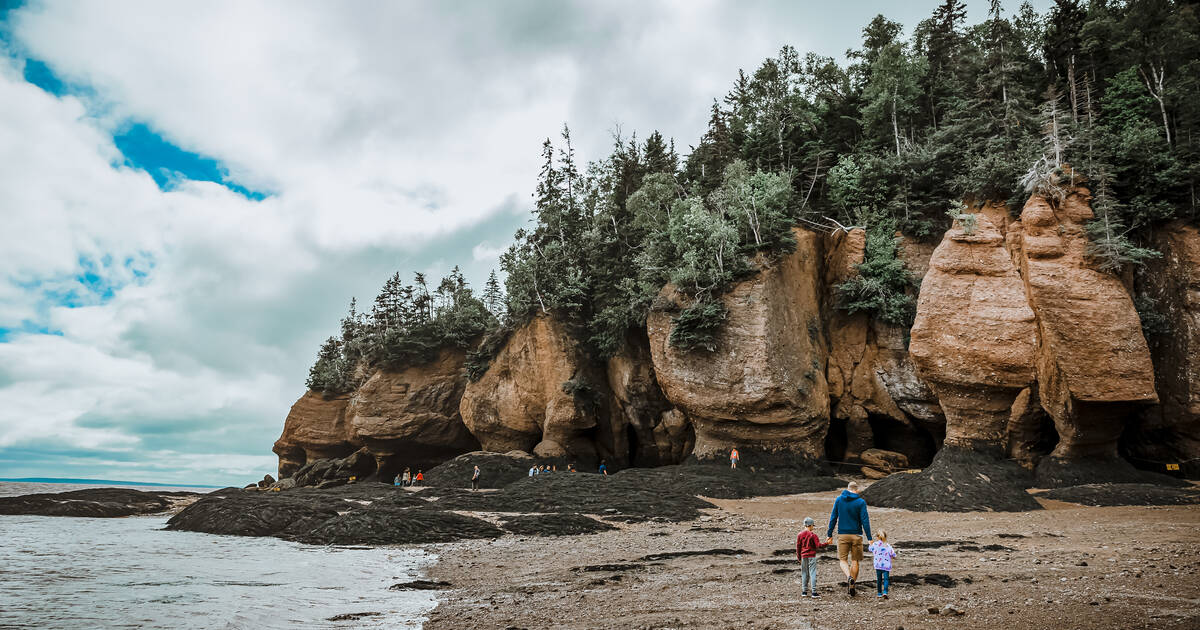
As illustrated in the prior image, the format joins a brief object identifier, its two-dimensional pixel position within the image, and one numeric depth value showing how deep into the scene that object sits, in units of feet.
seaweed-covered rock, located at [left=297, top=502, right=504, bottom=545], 58.80
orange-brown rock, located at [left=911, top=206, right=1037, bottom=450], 77.82
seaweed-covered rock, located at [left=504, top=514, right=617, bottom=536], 60.80
